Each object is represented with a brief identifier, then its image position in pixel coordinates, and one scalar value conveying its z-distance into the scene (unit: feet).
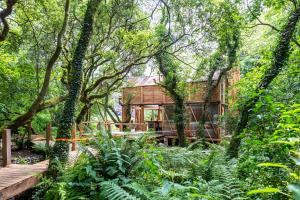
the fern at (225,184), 9.20
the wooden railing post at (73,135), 25.90
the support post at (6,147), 20.98
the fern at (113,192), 8.54
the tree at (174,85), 43.09
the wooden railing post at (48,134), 25.54
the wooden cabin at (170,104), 49.29
